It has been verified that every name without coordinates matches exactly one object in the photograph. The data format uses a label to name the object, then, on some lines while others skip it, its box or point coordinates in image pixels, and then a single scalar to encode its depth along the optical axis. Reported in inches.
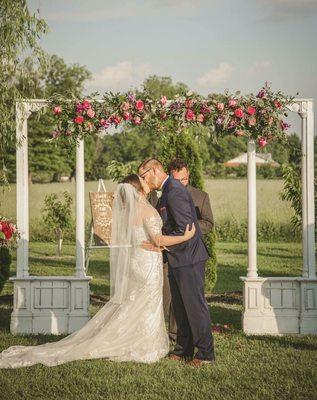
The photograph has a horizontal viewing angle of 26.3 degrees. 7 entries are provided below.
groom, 242.5
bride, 255.3
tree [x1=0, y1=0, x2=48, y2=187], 292.5
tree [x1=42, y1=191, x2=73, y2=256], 684.1
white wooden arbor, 317.4
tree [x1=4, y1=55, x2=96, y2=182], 1720.0
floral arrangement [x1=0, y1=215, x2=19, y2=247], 288.7
